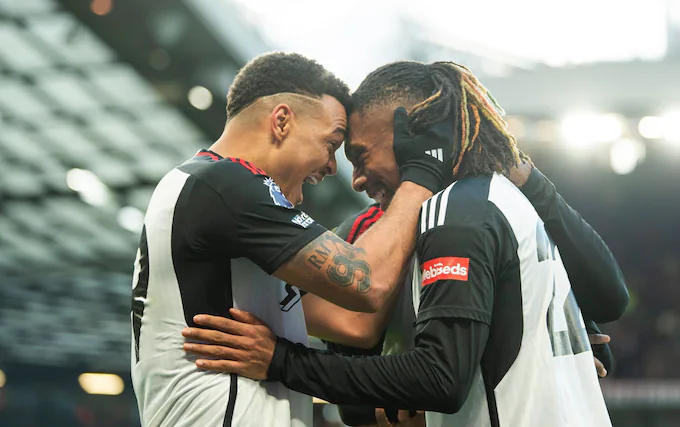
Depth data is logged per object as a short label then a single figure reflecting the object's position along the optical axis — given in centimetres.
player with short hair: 248
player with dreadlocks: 234
